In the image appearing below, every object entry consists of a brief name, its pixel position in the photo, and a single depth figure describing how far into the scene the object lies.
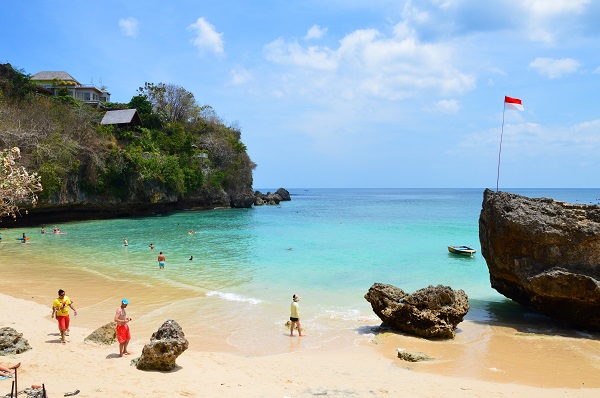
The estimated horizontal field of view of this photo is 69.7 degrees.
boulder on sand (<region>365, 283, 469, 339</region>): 11.53
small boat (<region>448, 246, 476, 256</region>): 25.92
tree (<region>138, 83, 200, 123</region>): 59.78
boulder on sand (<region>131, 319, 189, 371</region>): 8.36
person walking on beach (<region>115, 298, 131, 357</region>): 9.30
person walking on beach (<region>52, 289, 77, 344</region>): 10.02
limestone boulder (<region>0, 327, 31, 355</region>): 8.82
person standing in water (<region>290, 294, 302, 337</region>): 11.82
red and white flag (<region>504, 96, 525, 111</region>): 14.81
